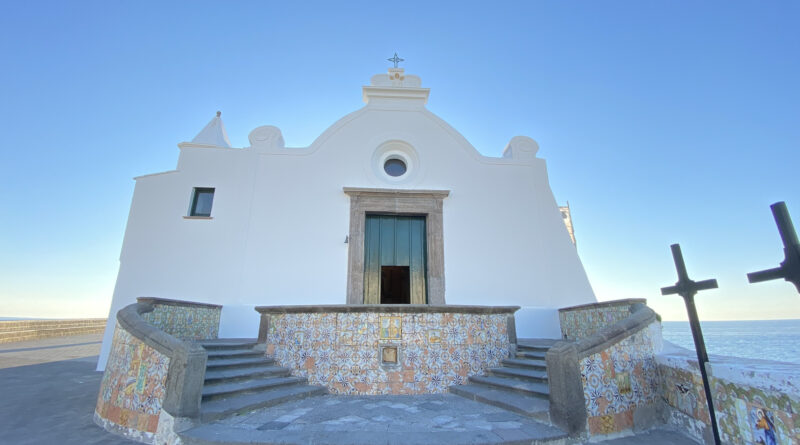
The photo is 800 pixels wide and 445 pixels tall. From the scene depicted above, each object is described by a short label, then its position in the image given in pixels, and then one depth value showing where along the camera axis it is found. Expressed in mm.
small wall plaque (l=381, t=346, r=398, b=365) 4867
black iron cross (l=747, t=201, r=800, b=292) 2143
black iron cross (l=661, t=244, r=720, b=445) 2912
